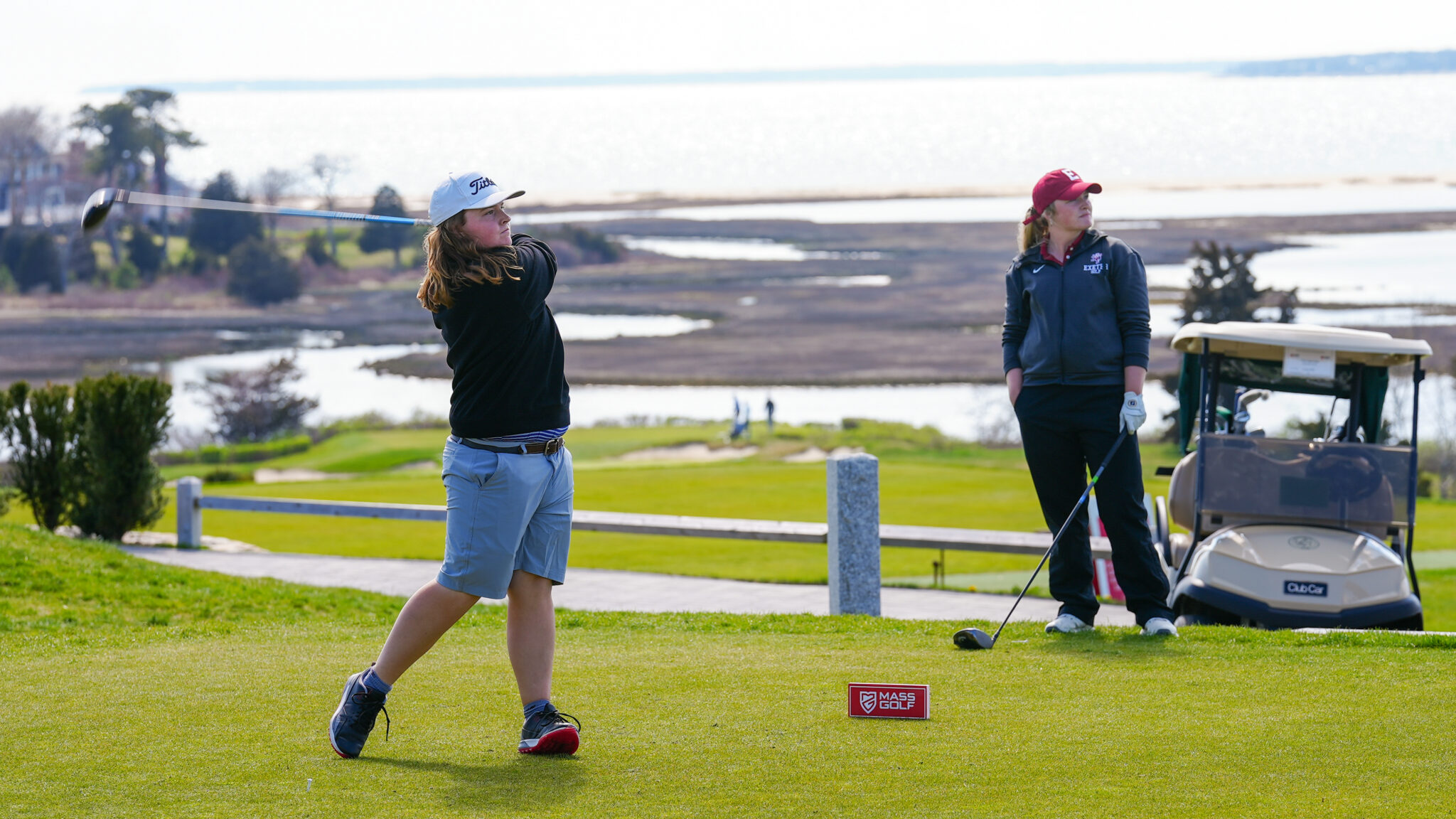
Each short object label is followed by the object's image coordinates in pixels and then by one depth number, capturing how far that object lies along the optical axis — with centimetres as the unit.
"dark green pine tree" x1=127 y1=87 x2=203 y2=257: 8906
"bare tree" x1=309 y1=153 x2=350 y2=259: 10525
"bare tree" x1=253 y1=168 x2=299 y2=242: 10256
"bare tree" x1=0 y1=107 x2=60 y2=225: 8869
